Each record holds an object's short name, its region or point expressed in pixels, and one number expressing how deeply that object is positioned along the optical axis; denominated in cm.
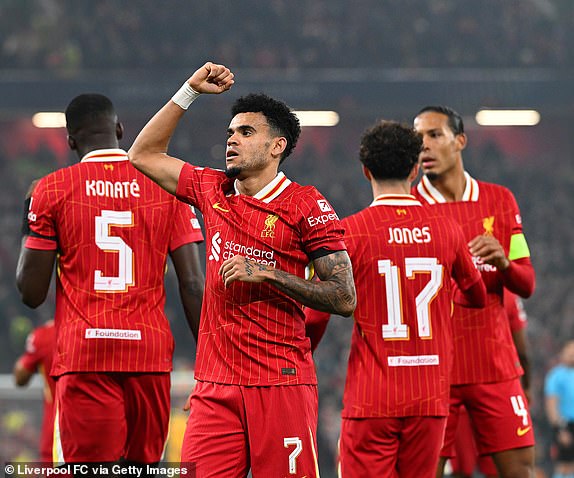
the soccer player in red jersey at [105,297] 955
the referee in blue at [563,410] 2194
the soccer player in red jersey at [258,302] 766
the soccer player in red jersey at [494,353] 1084
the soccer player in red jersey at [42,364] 1605
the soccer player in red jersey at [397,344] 939
